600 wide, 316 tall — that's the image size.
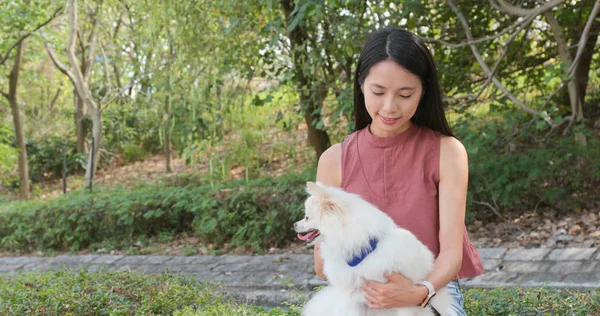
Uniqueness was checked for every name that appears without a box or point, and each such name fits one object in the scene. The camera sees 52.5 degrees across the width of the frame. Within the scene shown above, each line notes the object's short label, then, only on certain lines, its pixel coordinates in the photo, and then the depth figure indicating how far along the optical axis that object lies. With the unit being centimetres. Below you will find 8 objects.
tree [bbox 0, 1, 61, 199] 1365
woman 218
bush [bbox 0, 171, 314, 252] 827
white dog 200
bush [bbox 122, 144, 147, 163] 1920
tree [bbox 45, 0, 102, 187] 1198
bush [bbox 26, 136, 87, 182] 1930
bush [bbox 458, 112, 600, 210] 740
